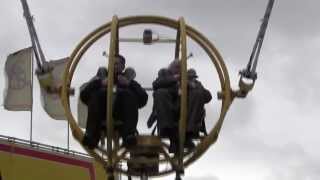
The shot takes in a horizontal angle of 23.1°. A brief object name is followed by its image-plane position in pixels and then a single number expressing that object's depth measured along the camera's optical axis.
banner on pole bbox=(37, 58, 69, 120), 8.61
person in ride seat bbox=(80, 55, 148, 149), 8.32
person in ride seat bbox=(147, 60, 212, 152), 8.42
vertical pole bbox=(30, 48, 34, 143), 21.19
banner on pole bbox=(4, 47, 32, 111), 21.61
